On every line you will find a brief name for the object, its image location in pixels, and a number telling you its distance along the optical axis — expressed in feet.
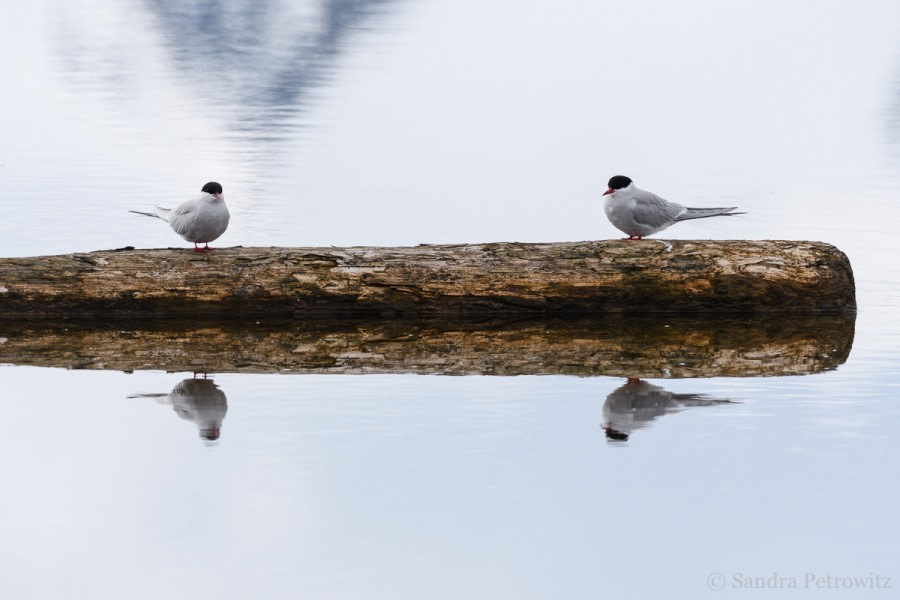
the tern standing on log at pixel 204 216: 59.52
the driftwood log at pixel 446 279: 59.26
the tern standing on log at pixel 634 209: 62.90
